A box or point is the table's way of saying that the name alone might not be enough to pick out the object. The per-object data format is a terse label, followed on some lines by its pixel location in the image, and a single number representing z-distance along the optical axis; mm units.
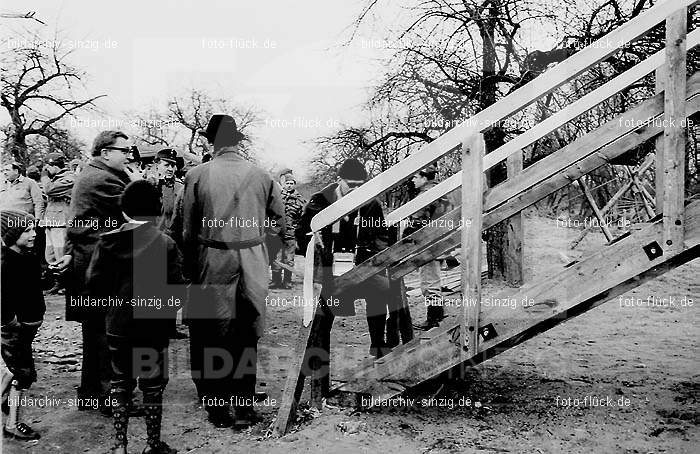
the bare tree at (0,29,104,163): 16531
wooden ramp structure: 3234
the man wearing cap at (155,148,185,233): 6598
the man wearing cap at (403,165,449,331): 6719
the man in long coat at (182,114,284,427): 4090
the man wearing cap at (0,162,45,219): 7855
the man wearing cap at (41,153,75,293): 8484
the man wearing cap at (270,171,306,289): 10453
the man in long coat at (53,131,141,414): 3949
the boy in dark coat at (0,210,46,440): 3654
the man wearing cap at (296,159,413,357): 4801
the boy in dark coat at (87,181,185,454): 3512
